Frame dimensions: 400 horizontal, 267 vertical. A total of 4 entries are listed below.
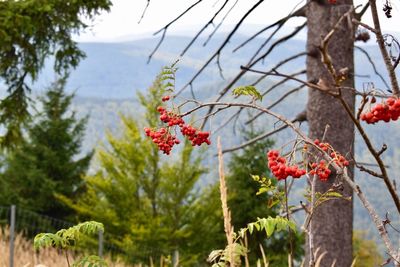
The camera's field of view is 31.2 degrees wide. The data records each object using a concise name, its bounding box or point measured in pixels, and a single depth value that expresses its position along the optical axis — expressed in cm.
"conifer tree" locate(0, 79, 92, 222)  2233
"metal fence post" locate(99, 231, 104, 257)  857
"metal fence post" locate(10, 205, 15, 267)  770
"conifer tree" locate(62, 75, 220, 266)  1658
